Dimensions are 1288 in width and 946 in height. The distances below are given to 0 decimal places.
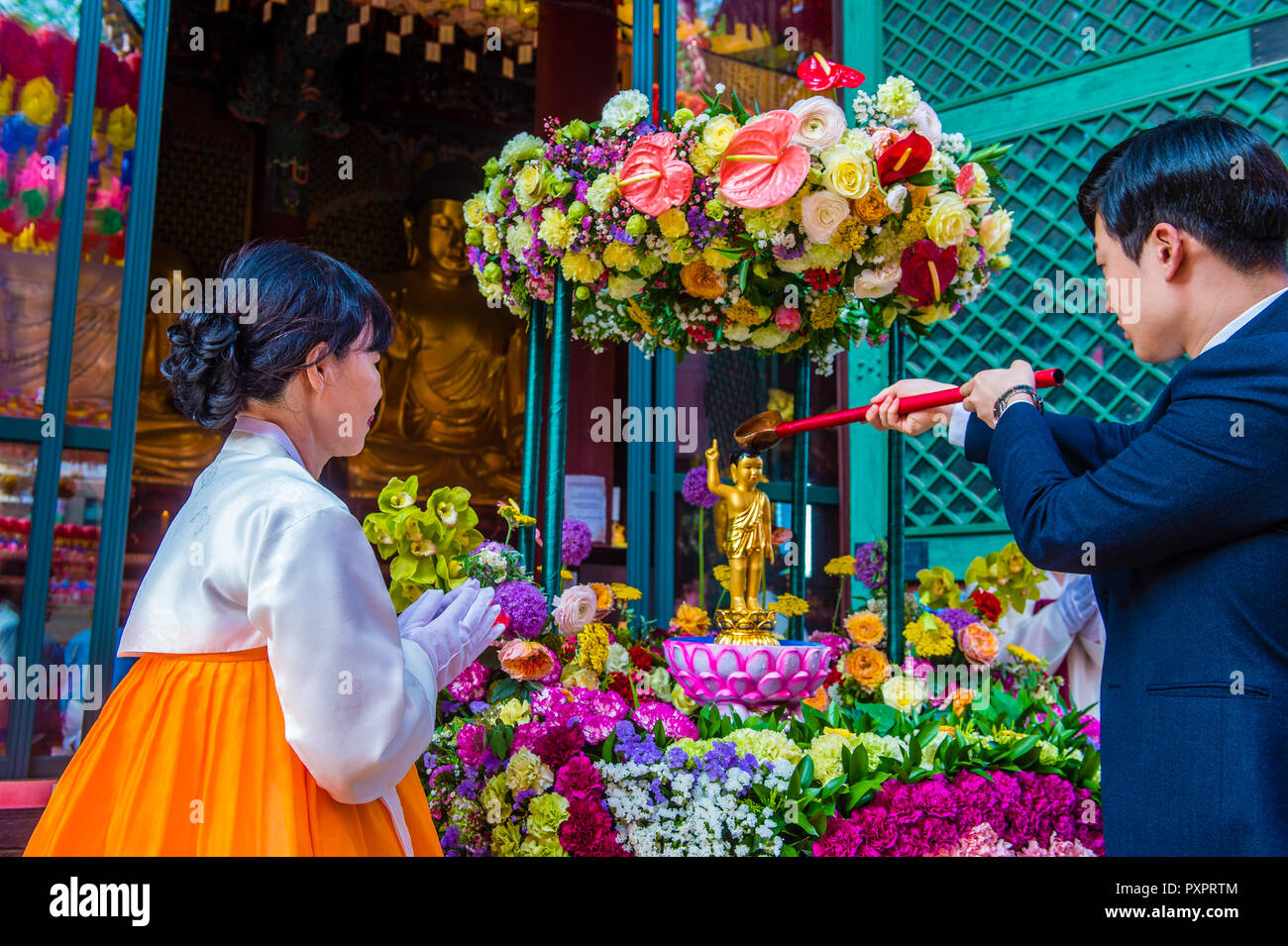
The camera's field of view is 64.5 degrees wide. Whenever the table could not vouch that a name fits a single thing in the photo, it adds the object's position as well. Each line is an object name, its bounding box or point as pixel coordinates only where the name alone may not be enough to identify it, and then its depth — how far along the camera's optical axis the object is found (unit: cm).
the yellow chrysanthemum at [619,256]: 213
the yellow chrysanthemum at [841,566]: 296
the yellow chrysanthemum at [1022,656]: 277
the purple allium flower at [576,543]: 254
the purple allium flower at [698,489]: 280
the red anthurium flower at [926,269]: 215
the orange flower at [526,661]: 191
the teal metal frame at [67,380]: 295
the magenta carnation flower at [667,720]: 191
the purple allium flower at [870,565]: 293
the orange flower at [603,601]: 231
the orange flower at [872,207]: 203
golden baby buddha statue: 233
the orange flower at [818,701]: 243
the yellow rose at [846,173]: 197
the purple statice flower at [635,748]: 179
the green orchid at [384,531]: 197
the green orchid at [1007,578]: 290
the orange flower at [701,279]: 220
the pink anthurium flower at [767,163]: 196
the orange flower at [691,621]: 257
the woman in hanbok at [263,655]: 101
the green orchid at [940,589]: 290
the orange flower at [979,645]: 257
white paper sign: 422
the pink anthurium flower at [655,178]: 203
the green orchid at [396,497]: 199
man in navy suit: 109
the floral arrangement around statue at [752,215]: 200
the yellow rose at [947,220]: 208
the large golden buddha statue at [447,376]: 669
